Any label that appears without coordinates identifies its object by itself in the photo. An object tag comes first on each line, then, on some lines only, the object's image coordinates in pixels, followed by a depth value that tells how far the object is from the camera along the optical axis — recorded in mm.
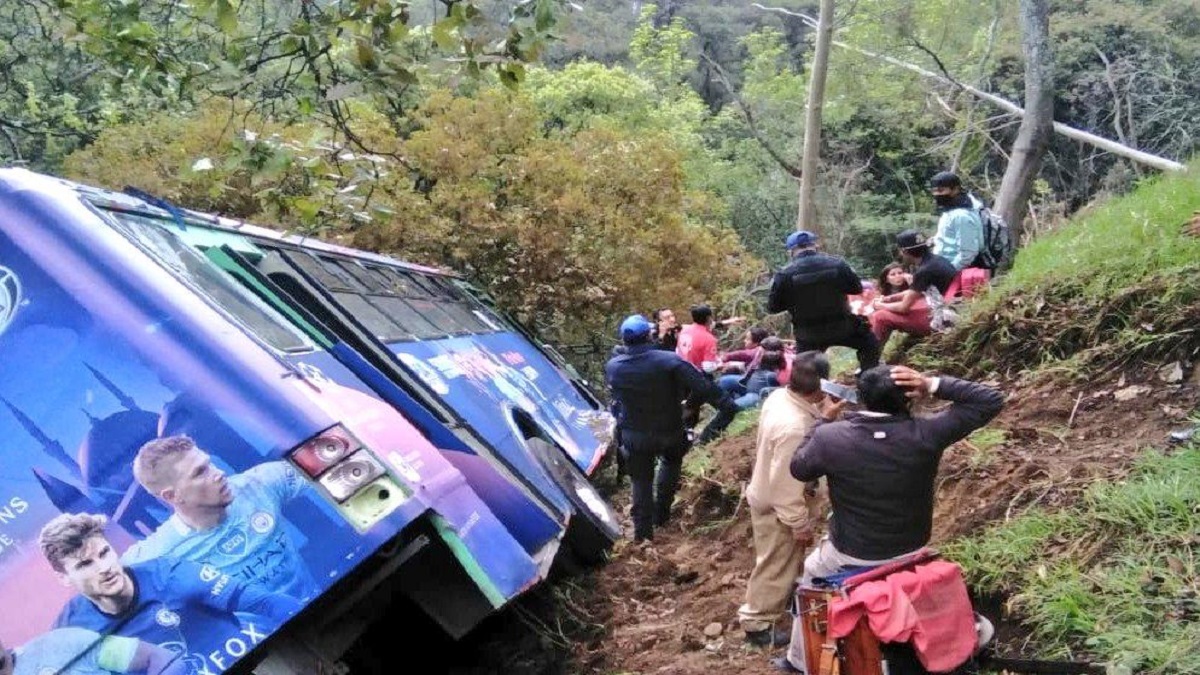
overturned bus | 3205
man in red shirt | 9625
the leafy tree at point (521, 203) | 14469
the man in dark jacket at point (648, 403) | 6770
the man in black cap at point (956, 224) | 6719
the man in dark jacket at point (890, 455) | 3506
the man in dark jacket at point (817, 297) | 6180
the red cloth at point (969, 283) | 7109
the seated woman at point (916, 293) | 6773
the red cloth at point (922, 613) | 3350
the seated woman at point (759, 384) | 9180
